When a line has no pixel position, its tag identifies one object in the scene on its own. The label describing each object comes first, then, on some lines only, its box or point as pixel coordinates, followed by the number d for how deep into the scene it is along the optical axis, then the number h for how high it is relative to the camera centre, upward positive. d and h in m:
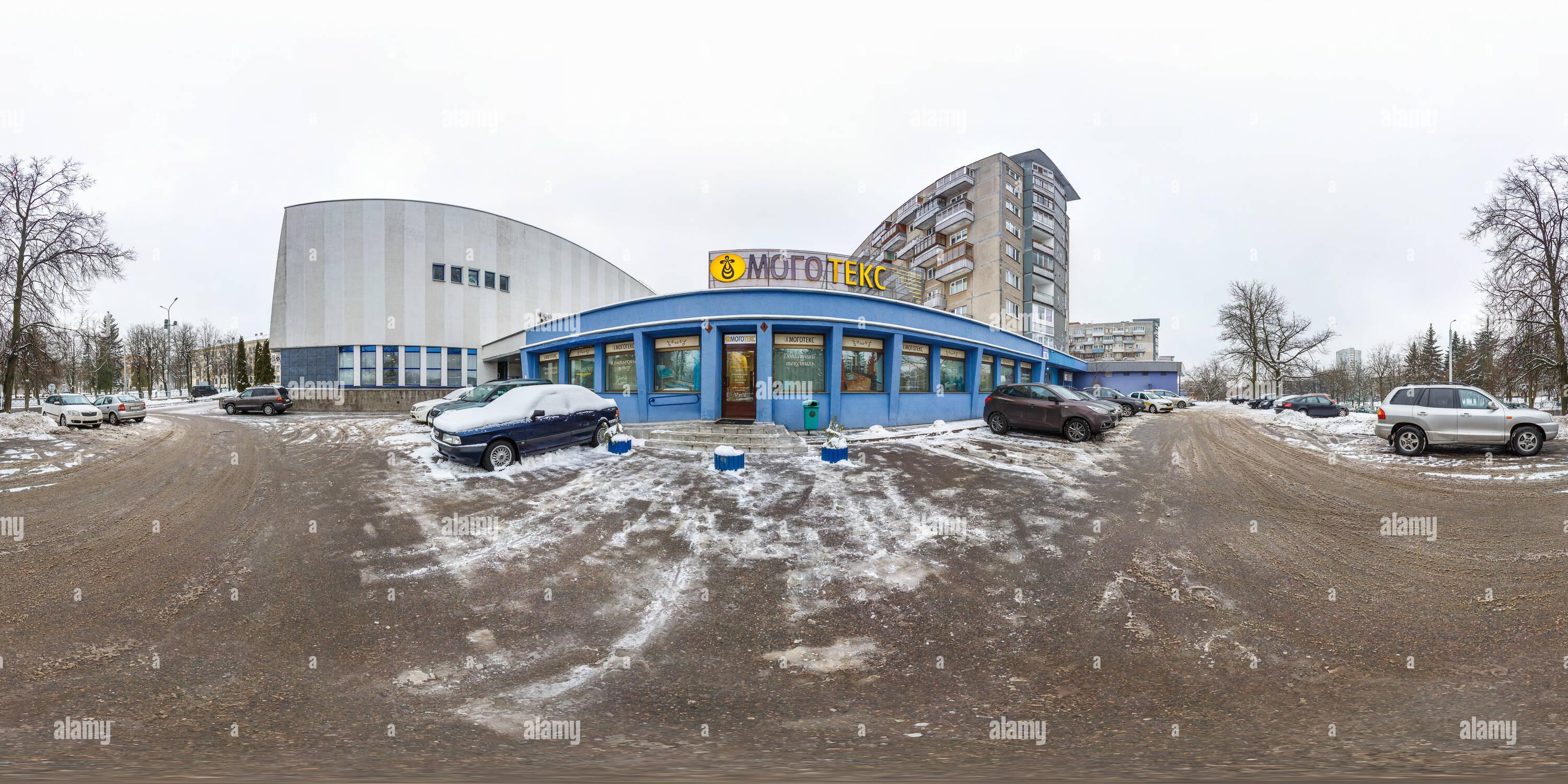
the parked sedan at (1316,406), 29.09 -1.04
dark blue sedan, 9.88 -1.06
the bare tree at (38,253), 19.80 +5.12
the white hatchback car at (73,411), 18.48 -0.97
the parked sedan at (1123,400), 26.89 -0.70
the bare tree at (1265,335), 43.06 +4.52
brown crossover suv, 14.47 -0.73
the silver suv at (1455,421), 11.20 -0.73
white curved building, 33.91 +5.96
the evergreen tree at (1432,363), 44.56 +2.22
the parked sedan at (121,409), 20.64 -0.96
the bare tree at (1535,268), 18.33 +4.36
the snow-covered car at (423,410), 19.11 -0.92
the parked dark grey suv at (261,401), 26.92 -0.85
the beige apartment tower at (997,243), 39.66 +11.73
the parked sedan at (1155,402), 30.39 -0.89
